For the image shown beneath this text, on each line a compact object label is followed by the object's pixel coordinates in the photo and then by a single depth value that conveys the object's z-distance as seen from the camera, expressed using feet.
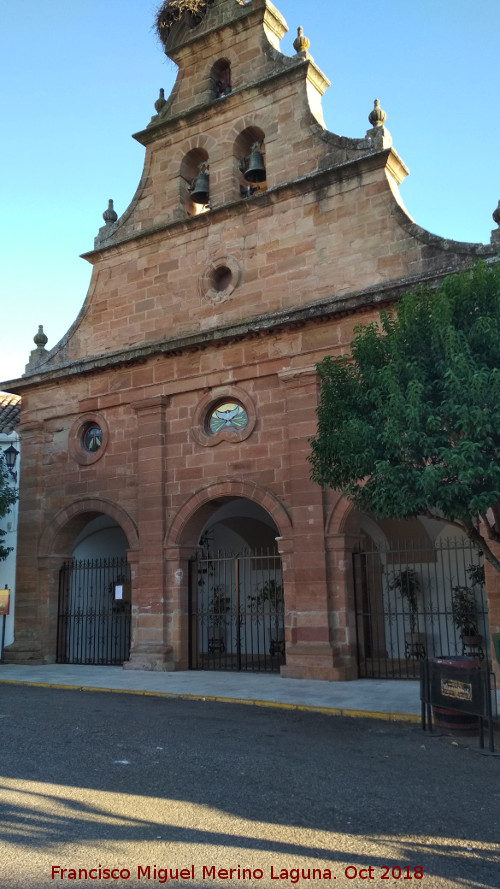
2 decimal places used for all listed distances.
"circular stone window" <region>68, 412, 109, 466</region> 51.67
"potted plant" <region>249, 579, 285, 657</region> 57.93
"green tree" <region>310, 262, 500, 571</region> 25.52
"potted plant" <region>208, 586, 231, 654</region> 62.08
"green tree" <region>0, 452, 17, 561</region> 51.72
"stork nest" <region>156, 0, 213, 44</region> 55.01
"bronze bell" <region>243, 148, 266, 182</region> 49.11
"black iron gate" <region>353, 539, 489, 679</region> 52.90
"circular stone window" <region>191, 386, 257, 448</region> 46.01
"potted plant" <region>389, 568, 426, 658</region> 53.36
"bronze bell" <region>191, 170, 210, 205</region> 52.02
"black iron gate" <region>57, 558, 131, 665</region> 53.06
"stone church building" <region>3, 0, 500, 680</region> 42.50
